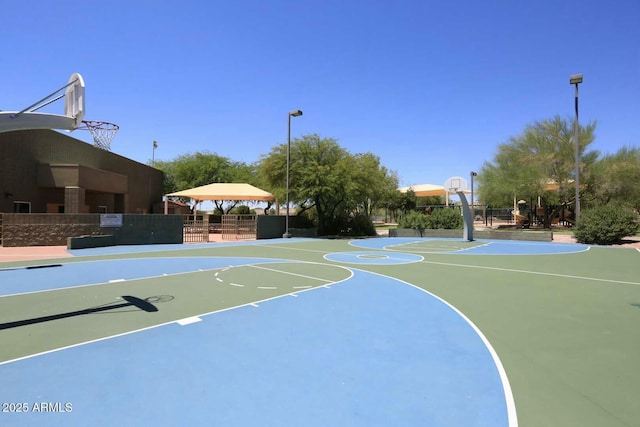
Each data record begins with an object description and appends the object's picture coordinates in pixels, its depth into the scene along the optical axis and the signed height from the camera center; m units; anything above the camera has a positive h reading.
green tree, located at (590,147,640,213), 31.94 +3.51
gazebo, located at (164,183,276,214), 31.36 +2.28
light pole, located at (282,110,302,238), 26.22 +6.61
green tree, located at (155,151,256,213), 48.63 +6.38
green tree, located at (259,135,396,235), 28.02 +3.50
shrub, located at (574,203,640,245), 22.58 -0.44
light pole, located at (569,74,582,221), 23.14 +8.86
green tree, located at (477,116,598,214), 34.09 +5.28
